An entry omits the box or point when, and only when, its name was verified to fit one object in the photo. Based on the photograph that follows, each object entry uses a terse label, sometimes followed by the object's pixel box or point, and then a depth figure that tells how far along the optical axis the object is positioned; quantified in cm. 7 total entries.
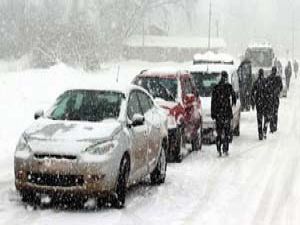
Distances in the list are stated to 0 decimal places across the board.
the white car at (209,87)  1880
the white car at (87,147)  970
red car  1534
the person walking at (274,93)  2120
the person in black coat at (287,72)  4504
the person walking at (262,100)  2075
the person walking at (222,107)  1662
